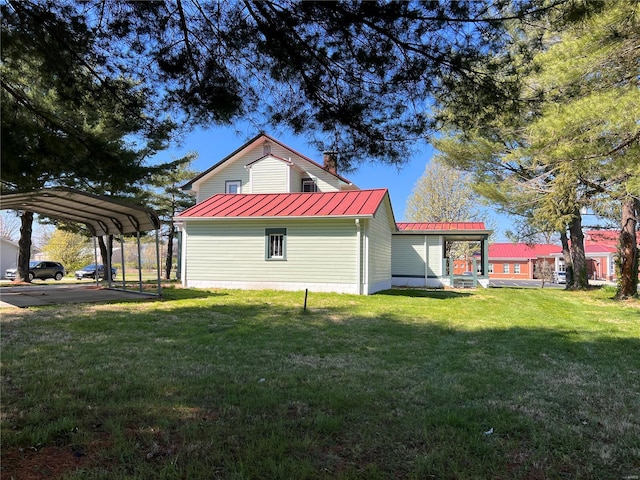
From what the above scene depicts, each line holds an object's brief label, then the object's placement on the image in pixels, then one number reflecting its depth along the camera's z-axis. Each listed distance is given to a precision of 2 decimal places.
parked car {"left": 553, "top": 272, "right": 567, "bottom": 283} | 35.12
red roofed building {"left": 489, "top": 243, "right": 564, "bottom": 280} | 46.62
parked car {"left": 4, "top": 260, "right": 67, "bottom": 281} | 25.29
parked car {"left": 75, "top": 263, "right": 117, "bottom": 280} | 29.02
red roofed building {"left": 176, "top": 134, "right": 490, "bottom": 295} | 13.17
